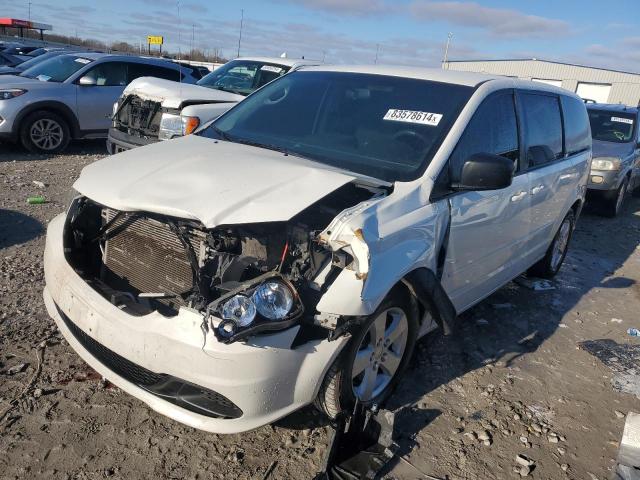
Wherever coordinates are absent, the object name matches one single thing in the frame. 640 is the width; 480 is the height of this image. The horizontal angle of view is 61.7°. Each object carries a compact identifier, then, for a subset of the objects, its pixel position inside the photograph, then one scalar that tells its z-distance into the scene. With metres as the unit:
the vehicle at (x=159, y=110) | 6.29
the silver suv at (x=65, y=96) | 8.55
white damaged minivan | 2.34
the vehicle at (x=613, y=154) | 8.95
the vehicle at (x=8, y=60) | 16.85
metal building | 36.19
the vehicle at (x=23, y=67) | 10.39
